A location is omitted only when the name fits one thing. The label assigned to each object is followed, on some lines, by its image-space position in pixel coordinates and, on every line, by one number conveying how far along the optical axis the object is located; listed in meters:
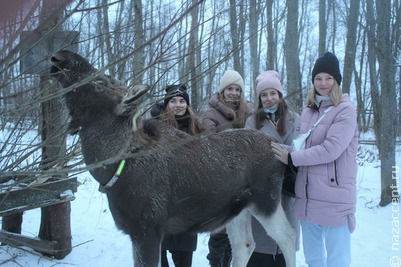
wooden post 4.86
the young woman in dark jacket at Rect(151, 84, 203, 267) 3.78
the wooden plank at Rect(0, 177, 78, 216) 4.11
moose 2.64
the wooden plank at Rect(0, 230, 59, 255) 4.60
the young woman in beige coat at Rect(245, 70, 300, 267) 3.61
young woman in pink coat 3.01
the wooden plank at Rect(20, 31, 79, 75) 2.98
